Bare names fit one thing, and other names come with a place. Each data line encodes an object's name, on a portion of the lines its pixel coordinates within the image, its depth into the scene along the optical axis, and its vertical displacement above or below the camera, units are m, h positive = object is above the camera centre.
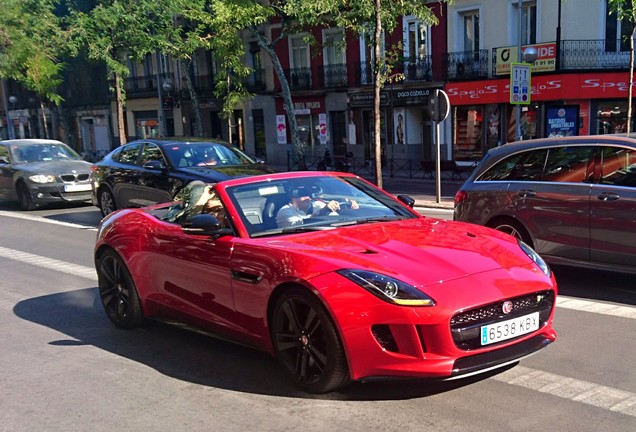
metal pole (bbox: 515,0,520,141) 20.19 +2.22
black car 10.91 -0.57
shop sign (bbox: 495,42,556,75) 25.32 +2.52
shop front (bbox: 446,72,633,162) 24.81 +0.43
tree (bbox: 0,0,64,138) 30.34 +5.01
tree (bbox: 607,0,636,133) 15.85 +2.54
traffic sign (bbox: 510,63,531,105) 16.81 +0.97
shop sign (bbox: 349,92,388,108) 31.28 +1.39
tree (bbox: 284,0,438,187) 16.81 +3.09
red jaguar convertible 3.85 -1.00
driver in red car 5.01 -0.61
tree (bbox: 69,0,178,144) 25.05 +4.27
